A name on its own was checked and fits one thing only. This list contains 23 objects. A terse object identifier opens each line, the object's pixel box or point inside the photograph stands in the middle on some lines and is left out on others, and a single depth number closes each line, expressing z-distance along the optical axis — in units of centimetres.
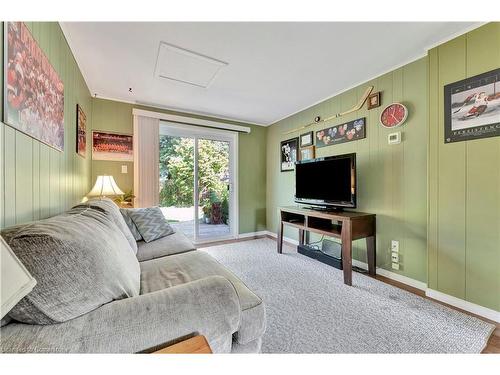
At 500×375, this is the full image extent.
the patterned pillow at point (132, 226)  204
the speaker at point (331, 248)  260
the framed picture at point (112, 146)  285
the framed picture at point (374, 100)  233
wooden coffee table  64
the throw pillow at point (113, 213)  144
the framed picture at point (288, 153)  353
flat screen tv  236
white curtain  304
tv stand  210
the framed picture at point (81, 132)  208
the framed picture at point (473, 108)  152
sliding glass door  346
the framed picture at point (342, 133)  255
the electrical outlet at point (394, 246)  218
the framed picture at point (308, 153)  317
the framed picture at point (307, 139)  321
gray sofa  59
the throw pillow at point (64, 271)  61
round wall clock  212
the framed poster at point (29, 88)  92
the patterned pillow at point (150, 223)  206
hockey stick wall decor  241
